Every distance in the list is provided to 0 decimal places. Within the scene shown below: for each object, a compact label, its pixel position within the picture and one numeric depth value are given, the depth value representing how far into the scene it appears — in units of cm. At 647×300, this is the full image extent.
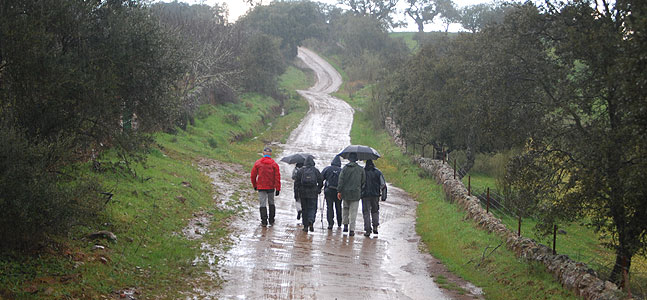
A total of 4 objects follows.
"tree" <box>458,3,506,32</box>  10388
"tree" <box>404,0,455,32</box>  12544
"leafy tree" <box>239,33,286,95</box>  5531
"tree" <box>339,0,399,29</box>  12106
